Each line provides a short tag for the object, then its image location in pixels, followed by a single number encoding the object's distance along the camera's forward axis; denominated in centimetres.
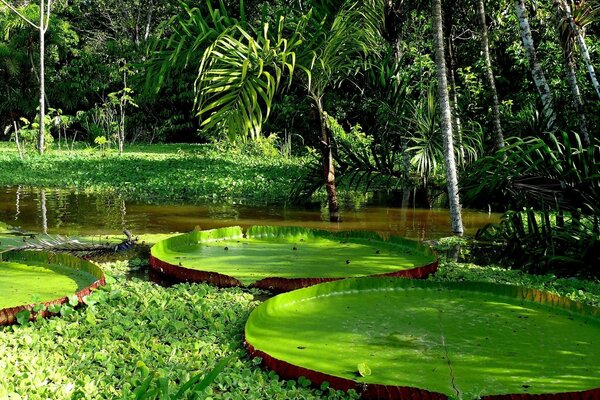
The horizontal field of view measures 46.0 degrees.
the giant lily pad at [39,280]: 394
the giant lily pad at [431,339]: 285
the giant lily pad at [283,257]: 480
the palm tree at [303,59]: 680
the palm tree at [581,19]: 625
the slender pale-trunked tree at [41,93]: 1620
